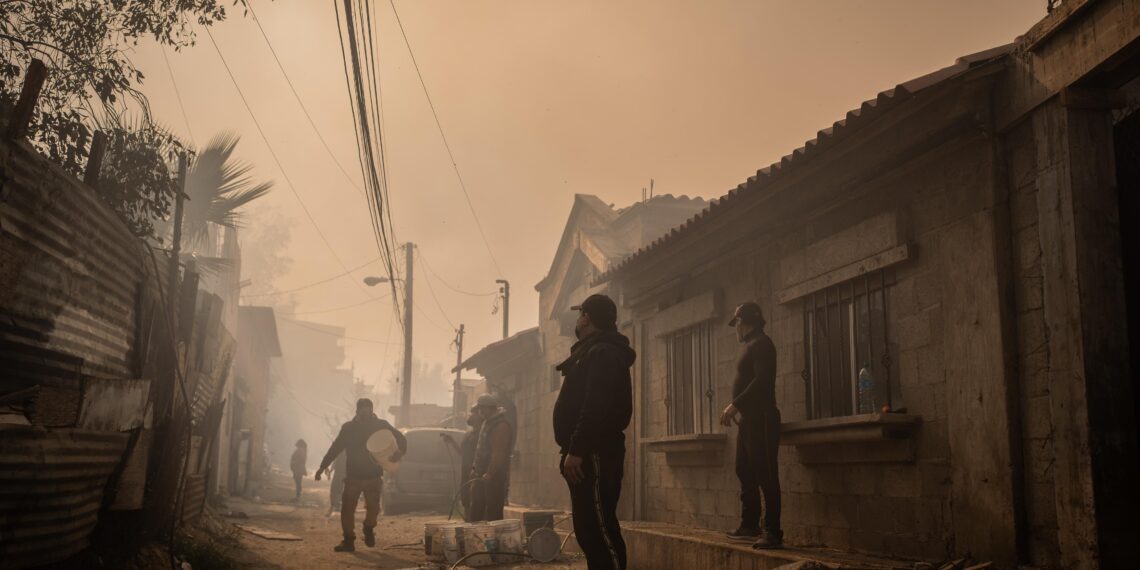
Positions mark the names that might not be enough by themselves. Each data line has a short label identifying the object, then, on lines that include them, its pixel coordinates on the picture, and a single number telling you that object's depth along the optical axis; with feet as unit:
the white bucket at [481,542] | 29.50
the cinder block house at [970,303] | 15.85
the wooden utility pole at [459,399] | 119.31
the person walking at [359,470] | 37.55
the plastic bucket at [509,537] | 29.76
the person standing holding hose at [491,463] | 35.19
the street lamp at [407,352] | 105.50
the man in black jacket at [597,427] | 15.96
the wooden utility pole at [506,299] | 112.88
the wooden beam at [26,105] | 14.71
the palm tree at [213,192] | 45.98
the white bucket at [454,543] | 29.55
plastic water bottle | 22.24
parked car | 62.13
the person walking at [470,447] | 42.50
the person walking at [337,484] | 65.77
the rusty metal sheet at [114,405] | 17.19
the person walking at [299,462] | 84.58
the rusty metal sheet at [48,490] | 14.47
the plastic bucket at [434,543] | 33.50
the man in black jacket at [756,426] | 22.29
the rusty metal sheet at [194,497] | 30.42
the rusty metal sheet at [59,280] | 14.85
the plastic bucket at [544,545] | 29.68
